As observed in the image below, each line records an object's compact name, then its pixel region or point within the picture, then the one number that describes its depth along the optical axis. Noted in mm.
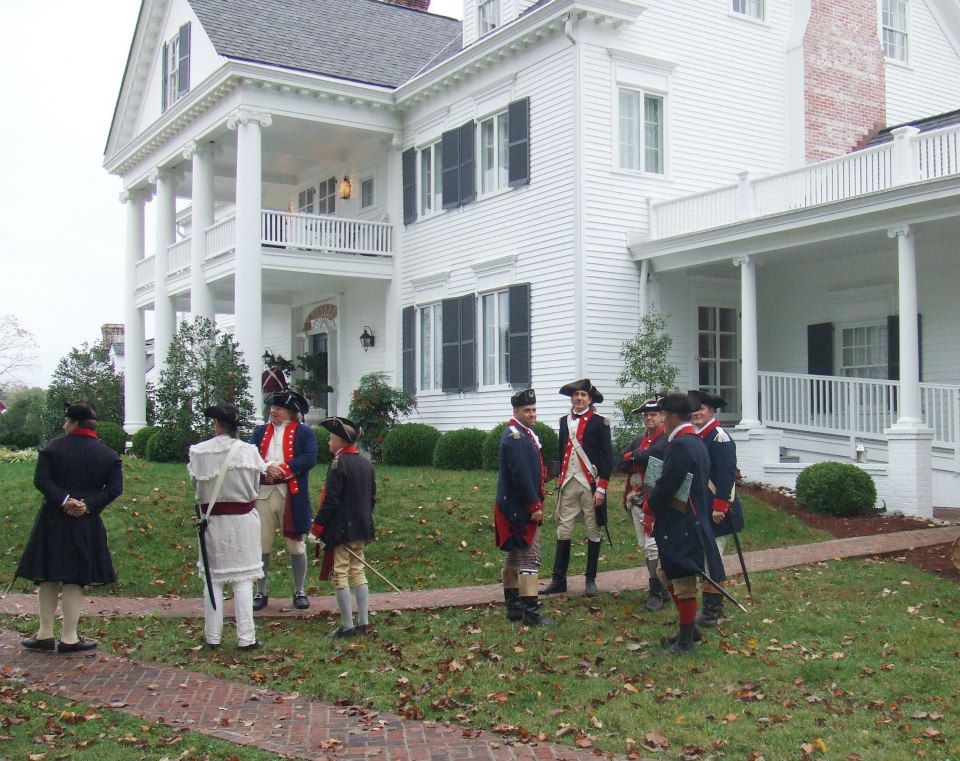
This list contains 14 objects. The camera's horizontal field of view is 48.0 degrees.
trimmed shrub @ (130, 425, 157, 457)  23230
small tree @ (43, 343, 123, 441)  26938
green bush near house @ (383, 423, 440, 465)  20047
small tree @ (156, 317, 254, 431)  20562
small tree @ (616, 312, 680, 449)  17125
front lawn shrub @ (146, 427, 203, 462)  20719
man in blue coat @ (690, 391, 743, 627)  8516
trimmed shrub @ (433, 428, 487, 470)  18672
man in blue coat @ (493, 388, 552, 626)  8750
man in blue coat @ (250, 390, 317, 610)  9570
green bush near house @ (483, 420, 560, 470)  17562
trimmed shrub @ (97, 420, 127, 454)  25641
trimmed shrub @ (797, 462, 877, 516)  13945
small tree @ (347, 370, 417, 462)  21375
